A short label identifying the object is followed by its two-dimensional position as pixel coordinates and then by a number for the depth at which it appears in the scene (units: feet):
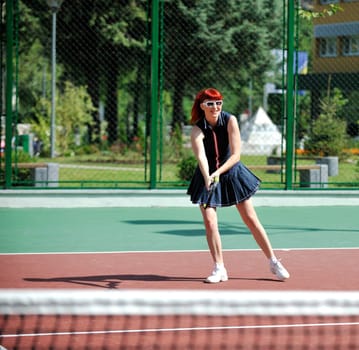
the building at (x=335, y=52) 119.96
